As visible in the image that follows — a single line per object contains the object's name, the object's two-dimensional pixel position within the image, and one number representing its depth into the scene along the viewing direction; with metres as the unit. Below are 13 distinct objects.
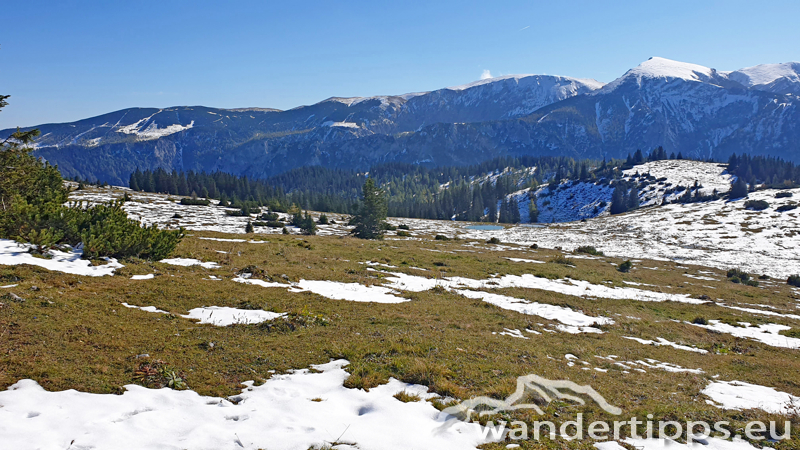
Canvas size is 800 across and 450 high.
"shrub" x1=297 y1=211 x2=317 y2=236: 58.47
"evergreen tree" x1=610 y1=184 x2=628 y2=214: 150.04
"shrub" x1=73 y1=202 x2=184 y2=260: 17.61
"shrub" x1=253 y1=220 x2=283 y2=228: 60.22
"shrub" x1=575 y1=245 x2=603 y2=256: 58.28
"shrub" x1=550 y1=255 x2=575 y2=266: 43.38
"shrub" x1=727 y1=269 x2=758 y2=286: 41.31
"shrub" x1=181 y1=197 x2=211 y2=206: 78.44
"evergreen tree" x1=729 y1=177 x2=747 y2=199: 118.00
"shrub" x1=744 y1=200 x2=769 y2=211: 97.81
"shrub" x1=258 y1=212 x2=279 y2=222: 67.12
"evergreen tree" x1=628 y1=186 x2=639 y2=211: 148.31
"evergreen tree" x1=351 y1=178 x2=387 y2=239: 56.03
